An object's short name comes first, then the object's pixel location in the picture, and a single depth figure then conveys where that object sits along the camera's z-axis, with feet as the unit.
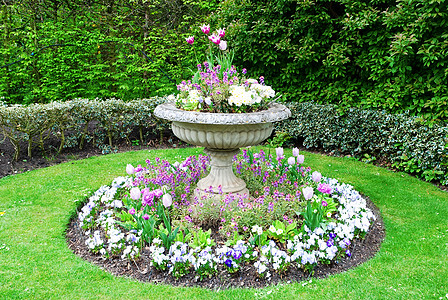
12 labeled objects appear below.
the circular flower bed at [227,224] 9.66
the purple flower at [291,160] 13.65
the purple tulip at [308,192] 10.44
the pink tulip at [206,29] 12.44
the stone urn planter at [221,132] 10.79
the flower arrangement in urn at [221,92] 11.57
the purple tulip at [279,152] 14.24
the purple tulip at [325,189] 10.99
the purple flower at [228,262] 9.35
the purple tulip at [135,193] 10.80
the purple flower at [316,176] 11.78
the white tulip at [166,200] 10.45
